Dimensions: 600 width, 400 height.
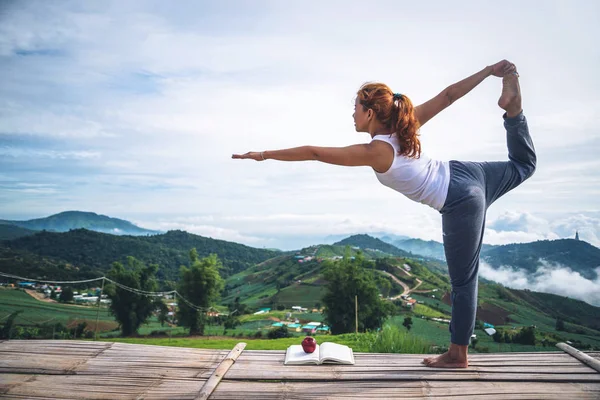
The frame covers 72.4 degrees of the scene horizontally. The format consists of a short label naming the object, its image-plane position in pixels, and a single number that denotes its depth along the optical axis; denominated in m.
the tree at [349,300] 29.17
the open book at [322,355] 2.93
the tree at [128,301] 32.25
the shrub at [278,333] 30.98
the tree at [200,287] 32.12
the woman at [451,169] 2.52
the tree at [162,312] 33.41
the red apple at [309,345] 3.03
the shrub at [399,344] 4.37
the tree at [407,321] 29.26
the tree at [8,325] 13.37
